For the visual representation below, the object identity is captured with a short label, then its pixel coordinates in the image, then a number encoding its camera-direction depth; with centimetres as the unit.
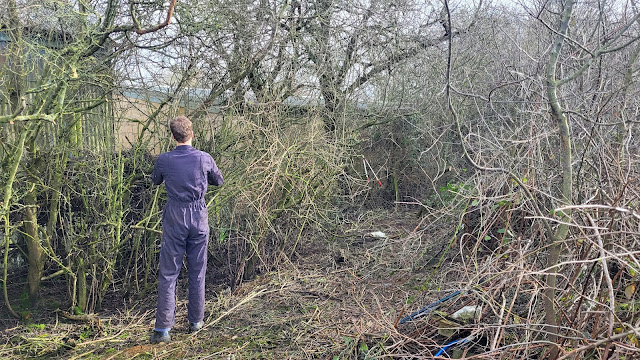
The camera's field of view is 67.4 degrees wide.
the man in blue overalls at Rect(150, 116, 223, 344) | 414
